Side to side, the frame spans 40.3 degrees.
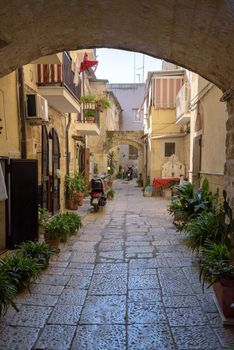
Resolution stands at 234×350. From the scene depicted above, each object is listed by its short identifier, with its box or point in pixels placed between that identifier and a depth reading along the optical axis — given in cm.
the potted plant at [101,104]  1326
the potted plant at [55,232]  564
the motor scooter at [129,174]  2868
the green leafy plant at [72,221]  630
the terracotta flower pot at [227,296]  293
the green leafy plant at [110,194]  1371
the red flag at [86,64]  1126
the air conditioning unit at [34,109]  612
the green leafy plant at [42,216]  639
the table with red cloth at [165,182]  1462
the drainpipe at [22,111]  578
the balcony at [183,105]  1178
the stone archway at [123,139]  2073
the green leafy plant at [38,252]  441
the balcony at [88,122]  1273
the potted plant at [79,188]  1063
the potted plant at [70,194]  1041
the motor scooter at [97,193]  1025
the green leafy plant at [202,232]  484
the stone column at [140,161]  2213
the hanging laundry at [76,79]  906
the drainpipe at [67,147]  1062
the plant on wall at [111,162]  2372
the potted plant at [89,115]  1293
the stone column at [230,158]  395
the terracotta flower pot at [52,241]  564
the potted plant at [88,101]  1283
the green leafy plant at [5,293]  292
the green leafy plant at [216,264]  301
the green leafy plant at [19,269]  365
